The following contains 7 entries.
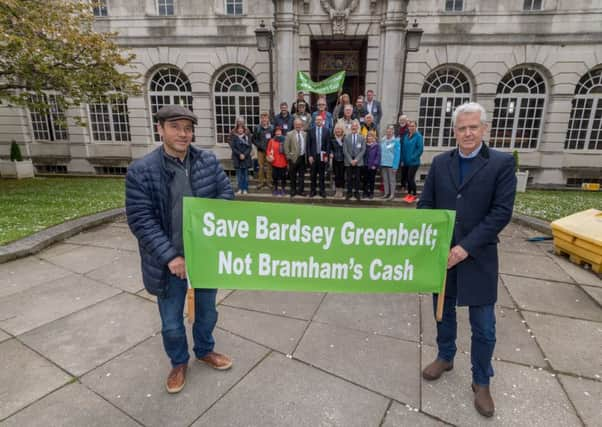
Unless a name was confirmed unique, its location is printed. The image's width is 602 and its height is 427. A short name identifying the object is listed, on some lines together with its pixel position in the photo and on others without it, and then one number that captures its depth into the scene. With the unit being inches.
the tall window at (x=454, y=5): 533.6
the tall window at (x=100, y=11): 584.8
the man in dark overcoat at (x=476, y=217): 95.0
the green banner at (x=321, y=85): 417.7
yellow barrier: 207.2
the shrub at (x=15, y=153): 579.5
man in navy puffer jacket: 96.0
